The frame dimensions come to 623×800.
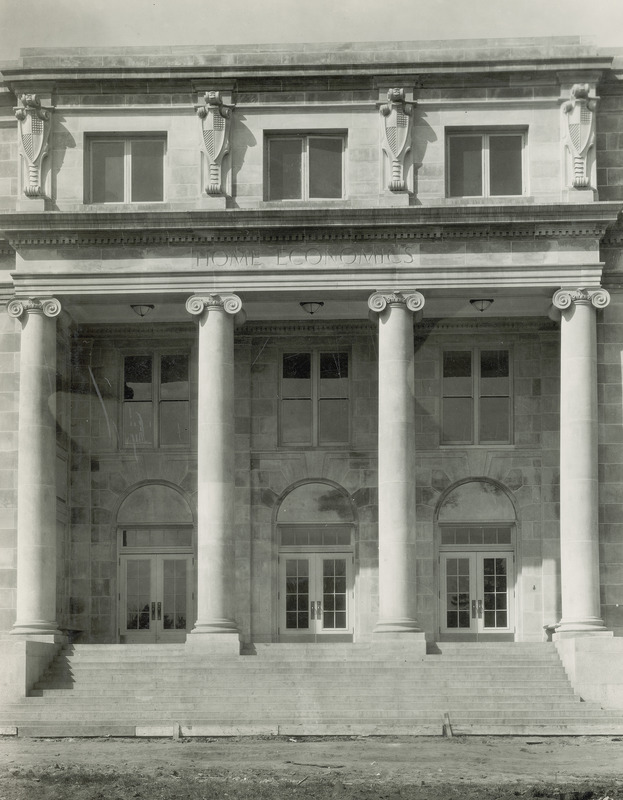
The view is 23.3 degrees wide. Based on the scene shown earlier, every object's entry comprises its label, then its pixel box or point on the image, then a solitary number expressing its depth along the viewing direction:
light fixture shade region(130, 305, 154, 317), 36.90
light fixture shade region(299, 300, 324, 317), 36.62
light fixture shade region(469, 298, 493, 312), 36.59
